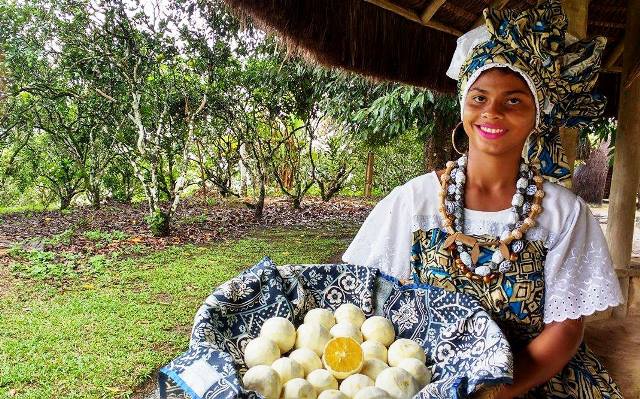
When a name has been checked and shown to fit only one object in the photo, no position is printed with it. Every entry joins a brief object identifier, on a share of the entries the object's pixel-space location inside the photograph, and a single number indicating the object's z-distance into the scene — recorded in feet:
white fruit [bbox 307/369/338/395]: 3.14
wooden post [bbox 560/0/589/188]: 7.00
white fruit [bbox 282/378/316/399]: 2.98
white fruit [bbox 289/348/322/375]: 3.33
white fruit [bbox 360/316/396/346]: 3.67
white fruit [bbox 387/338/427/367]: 3.48
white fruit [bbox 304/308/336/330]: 3.71
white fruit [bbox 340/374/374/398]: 3.09
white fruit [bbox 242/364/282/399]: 2.93
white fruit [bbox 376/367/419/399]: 3.03
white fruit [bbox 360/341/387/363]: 3.49
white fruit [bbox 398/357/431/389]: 3.25
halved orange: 3.27
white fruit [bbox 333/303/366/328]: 3.80
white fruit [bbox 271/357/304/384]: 3.14
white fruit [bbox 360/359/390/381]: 3.35
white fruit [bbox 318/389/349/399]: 2.94
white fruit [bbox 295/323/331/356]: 3.52
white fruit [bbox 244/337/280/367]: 3.32
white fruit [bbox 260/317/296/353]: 3.48
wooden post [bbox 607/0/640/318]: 9.28
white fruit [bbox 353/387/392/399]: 2.90
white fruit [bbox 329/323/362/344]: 3.60
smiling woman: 4.16
